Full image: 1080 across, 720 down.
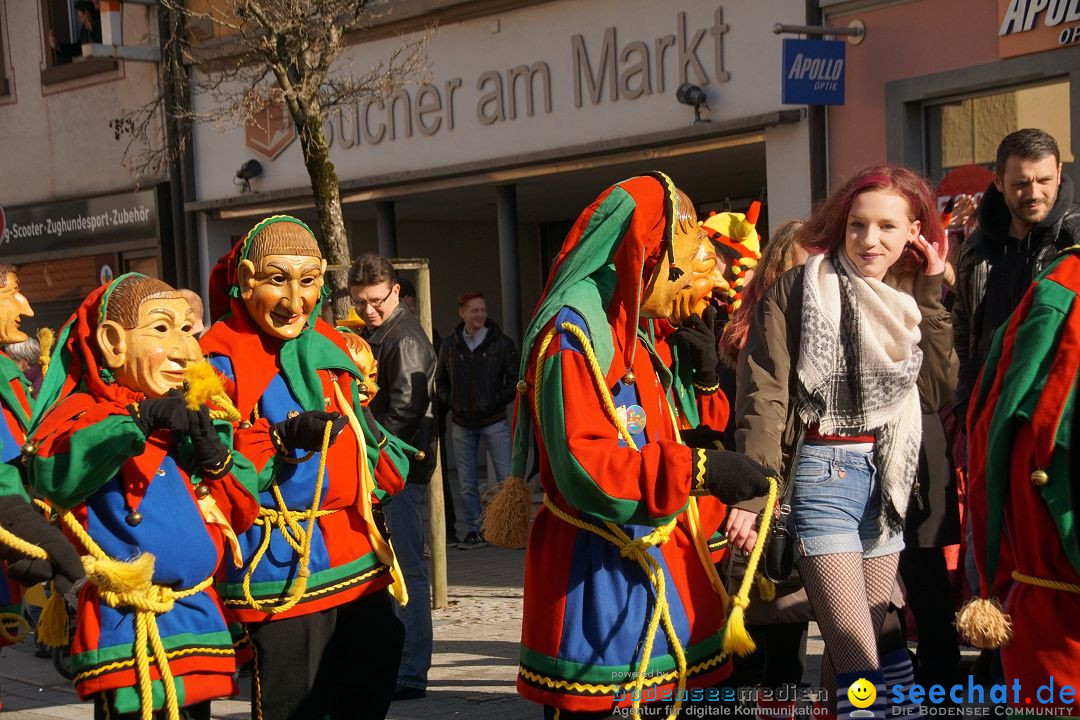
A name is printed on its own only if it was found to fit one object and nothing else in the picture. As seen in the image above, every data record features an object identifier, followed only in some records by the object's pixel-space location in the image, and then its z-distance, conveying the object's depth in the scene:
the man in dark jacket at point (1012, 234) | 5.13
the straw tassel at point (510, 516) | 3.78
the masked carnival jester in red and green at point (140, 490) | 3.89
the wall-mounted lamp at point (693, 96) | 10.69
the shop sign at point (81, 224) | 15.88
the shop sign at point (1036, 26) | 8.82
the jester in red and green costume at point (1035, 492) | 3.31
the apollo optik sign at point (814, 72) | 9.80
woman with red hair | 4.17
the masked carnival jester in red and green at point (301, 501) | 4.48
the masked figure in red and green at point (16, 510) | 3.81
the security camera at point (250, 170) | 14.50
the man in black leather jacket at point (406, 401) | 6.44
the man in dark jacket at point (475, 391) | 11.10
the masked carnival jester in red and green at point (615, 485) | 3.34
